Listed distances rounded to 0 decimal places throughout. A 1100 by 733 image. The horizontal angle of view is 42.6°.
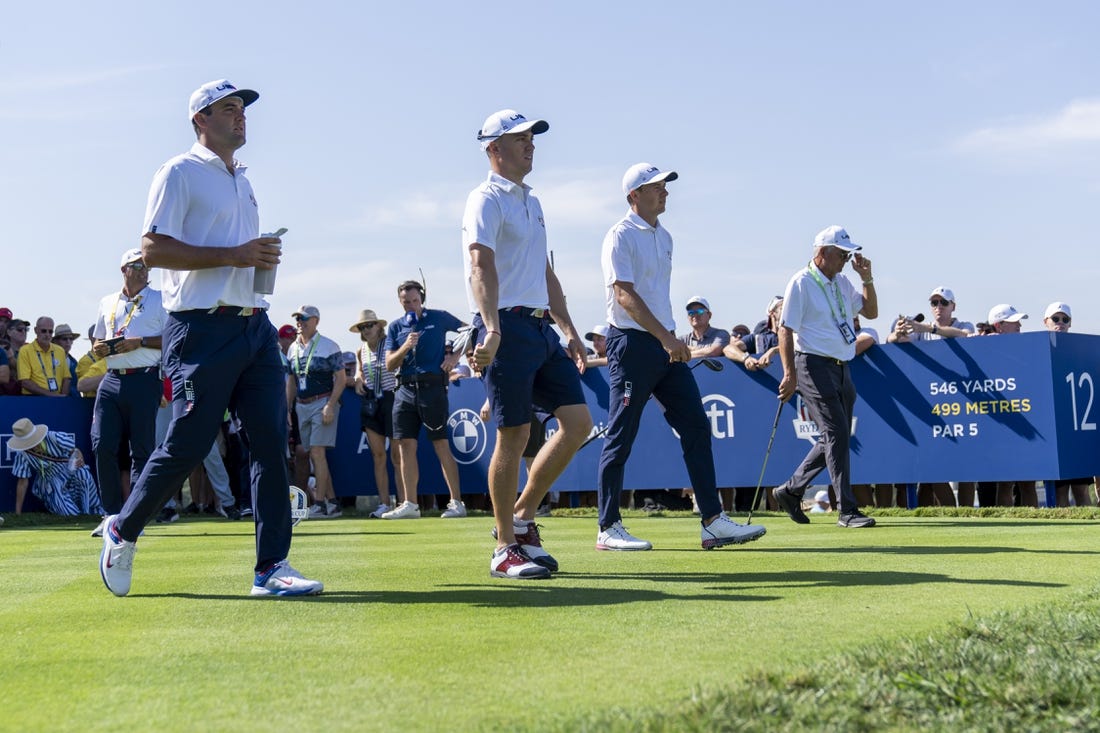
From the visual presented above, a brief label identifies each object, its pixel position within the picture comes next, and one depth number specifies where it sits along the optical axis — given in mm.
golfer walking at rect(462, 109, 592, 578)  6891
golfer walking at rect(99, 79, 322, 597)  6105
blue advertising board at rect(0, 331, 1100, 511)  12852
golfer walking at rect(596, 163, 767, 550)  8506
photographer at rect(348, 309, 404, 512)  16281
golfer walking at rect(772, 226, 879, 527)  10625
